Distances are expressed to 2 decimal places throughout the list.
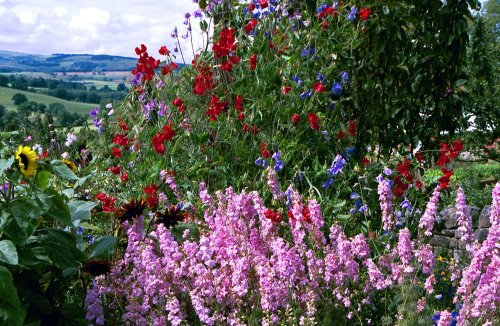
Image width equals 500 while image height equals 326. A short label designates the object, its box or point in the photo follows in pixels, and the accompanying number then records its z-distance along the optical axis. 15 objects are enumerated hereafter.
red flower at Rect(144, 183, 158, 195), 3.68
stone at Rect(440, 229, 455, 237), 5.51
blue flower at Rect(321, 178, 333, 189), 4.13
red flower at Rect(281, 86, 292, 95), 4.76
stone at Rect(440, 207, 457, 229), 5.35
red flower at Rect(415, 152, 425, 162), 4.29
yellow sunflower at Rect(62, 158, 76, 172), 3.55
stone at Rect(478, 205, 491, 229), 5.26
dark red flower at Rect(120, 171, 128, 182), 4.81
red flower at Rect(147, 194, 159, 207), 2.97
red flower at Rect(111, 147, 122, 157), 4.98
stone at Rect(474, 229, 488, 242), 4.95
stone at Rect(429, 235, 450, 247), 5.42
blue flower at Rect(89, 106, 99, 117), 6.61
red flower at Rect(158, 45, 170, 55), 5.94
